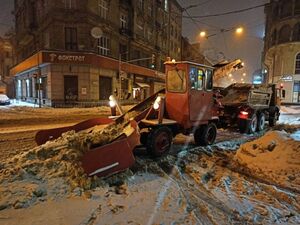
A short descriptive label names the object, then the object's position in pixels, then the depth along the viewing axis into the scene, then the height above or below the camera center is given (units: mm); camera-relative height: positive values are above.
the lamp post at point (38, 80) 23406 +1184
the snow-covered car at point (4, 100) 25859 -1141
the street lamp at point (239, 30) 18469 +5237
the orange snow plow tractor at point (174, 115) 6488 -686
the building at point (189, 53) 52069 +9767
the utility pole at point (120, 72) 25462 +2200
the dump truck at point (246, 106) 11352 -529
